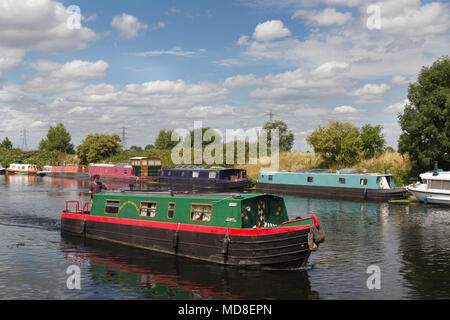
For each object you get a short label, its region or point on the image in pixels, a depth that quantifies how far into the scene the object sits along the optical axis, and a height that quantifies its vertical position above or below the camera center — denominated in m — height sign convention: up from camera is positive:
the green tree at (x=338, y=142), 53.34 +3.01
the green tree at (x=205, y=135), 105.85 +7.90
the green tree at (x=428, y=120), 40.69 +4.67
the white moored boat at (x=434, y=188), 34.56 -2.00
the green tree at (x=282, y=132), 94.94 +7.52
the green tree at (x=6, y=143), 134.65 +6.93
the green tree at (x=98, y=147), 89.06 +3.75
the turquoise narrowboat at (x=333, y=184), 39.50 -2.09
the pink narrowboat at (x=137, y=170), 61.62 -0.90
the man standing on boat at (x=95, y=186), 22.14 -1.20
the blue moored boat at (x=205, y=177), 49.97 -1.68
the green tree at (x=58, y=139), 117.00 +7.23
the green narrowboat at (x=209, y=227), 15.57 -2.64
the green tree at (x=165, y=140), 130.50 +7.80
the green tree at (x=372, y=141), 55.22 +3.25
